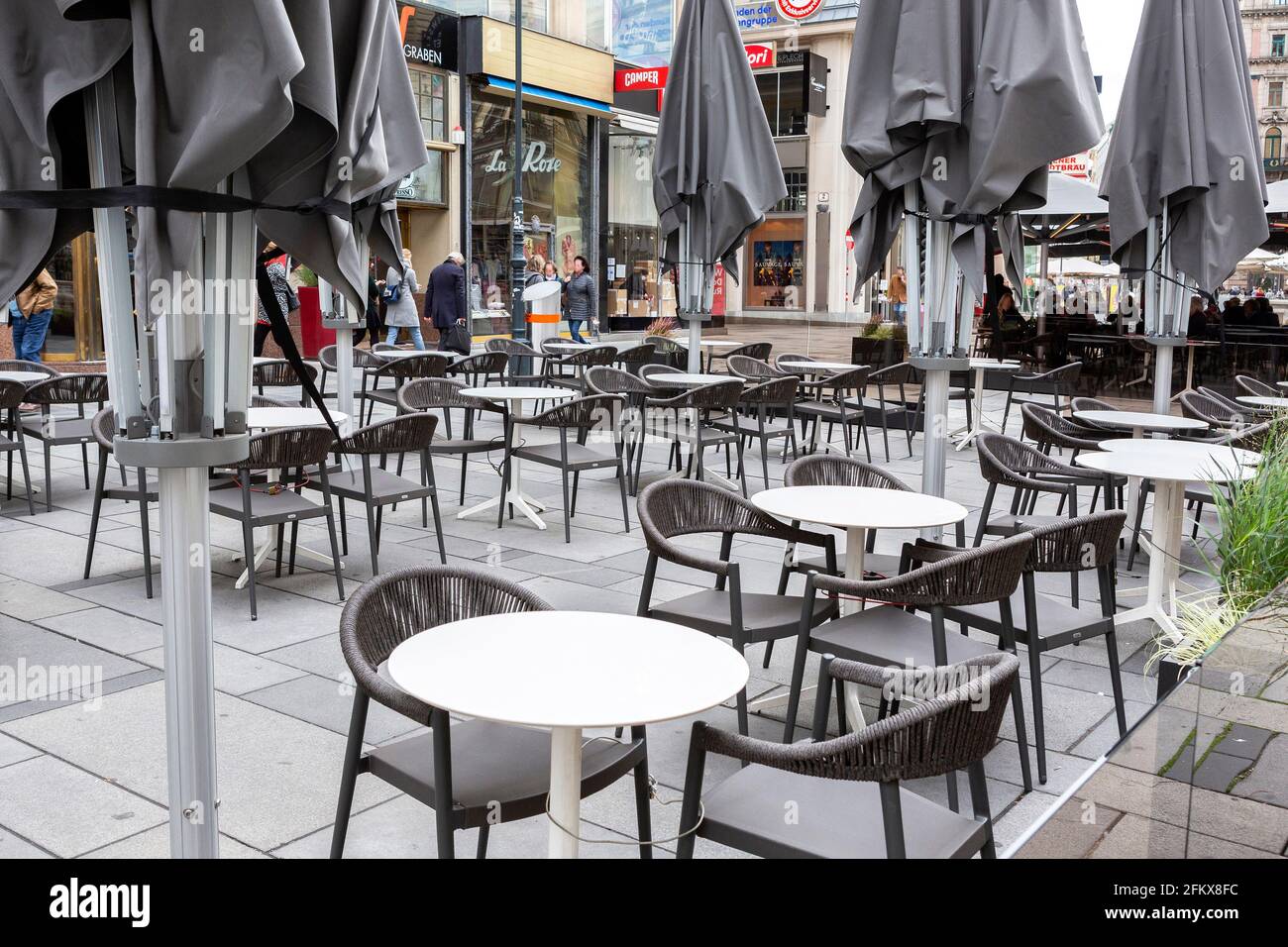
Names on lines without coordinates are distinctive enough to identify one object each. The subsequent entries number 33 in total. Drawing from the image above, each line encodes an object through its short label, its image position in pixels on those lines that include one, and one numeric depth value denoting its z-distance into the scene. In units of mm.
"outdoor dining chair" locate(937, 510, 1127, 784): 3830
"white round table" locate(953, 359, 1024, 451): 11211
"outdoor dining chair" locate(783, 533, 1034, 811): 3473
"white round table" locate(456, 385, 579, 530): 7480
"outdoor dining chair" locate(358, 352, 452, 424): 10273
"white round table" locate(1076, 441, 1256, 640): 5160
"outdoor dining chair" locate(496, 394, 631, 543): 7082
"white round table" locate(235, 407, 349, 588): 6070
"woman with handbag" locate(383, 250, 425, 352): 15078
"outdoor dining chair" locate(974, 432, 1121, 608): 5500
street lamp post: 18312
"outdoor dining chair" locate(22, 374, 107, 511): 7281
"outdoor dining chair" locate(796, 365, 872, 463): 9586
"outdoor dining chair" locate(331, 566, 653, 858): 2502
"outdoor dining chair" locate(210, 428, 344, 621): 5305
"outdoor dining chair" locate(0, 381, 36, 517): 6926
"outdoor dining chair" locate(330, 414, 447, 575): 5852
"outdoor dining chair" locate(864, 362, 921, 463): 10648
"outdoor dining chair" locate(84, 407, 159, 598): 5637
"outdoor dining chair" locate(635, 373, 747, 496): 8008
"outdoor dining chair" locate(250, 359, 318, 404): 9336
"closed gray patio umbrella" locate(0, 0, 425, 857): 1984
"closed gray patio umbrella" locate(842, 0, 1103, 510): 4801
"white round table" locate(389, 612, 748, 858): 2236
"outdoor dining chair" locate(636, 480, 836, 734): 3791
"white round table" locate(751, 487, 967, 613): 4031
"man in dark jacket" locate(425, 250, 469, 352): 14953
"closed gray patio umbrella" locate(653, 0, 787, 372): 8539
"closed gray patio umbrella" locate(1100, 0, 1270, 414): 6879
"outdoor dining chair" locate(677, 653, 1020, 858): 2271
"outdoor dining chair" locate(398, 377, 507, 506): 7395
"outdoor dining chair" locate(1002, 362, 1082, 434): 11461
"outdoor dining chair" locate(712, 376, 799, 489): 8594
